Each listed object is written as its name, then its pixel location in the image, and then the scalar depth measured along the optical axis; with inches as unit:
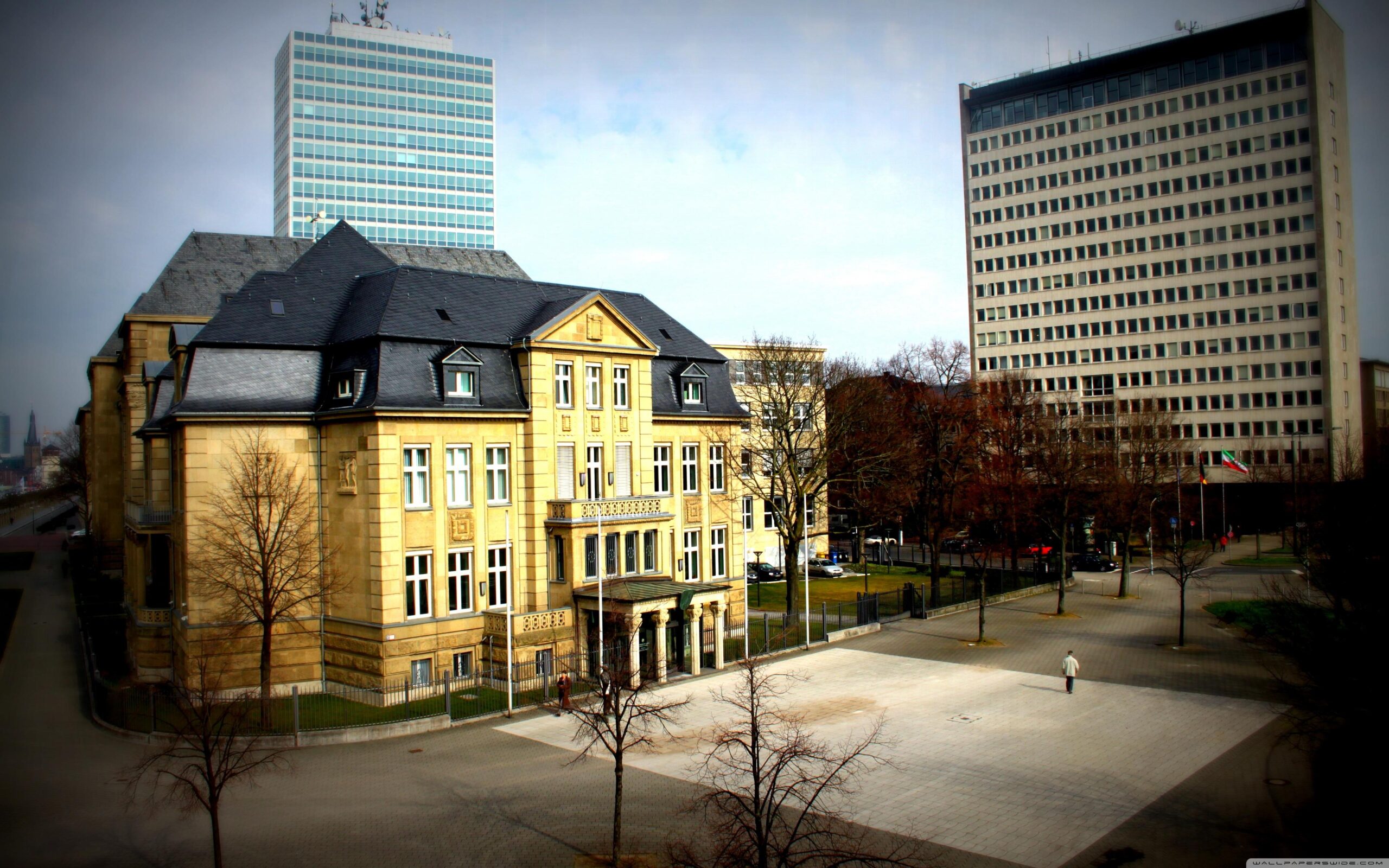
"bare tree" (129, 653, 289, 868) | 671.1
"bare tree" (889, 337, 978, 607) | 1897.1
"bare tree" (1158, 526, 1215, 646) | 1438.2
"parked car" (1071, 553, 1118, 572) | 2477.6
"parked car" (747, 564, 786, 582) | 2477.9
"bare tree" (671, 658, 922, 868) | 544.1
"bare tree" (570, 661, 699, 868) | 673.0
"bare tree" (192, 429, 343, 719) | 1202.0
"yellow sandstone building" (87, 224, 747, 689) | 1243.2
